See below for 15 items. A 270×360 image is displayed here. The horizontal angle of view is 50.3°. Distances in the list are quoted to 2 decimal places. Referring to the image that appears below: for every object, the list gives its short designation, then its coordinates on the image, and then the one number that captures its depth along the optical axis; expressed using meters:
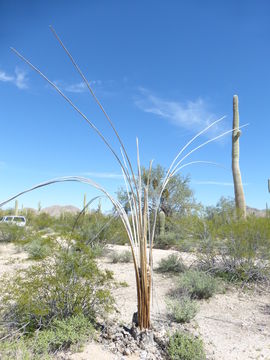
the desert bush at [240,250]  6.57
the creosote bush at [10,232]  13.33
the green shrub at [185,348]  3.29
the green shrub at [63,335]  3.20
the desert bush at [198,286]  5.69
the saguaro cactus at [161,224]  14.88
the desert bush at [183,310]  4.38
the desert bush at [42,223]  17.23
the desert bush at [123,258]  9.18
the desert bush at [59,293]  3.73
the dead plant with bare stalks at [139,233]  3.38
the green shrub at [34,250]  8.70
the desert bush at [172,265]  7.69
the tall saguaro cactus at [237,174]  12.71
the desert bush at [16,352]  2.72
